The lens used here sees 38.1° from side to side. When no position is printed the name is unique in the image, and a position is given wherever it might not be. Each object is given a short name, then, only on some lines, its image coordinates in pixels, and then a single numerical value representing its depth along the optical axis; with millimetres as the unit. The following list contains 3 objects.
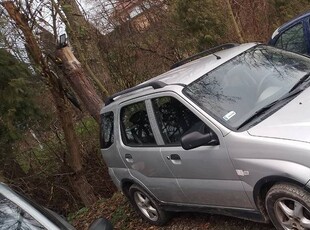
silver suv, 3914
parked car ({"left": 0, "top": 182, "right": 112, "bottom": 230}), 3194
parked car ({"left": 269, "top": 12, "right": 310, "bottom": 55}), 8164
